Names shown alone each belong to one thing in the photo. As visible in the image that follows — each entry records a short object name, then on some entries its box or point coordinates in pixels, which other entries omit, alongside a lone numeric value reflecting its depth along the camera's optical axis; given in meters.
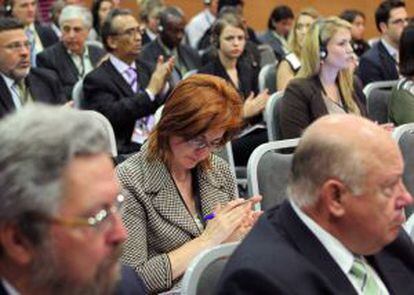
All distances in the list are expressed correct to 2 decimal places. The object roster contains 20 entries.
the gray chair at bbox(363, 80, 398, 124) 7.74
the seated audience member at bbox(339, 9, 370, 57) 13.25
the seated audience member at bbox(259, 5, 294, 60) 14.47
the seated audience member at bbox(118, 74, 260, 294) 3.95
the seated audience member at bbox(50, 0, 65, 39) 12.87
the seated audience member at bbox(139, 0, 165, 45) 13.38
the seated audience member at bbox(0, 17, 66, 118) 7.49
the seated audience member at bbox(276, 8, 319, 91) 8.90
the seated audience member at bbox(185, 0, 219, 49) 14.93
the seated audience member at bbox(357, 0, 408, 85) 9.82
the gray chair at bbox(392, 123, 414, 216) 5.29
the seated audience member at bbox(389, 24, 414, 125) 7.12
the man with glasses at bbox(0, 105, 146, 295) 2.08
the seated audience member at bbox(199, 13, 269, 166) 7.99
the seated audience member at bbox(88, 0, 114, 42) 13.89
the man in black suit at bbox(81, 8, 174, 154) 7.41
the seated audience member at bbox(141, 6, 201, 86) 11.12
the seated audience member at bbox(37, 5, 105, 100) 10.18
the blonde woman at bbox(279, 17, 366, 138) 6.72
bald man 2.84
